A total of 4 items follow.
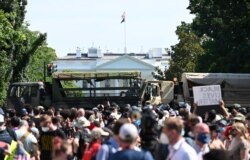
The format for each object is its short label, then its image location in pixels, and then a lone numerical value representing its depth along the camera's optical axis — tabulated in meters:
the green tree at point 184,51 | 73.62
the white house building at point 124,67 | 194.00
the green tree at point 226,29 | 50.44
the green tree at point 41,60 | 99.05
